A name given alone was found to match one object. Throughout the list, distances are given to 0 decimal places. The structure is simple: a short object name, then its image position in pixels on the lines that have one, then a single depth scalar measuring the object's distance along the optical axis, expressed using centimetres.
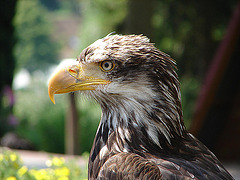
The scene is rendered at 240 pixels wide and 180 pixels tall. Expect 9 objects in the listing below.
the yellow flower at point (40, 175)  674
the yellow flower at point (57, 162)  751
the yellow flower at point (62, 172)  691
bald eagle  453
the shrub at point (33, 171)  686
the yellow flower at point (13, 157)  734
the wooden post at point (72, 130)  1290
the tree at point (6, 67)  1944
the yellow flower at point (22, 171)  670
